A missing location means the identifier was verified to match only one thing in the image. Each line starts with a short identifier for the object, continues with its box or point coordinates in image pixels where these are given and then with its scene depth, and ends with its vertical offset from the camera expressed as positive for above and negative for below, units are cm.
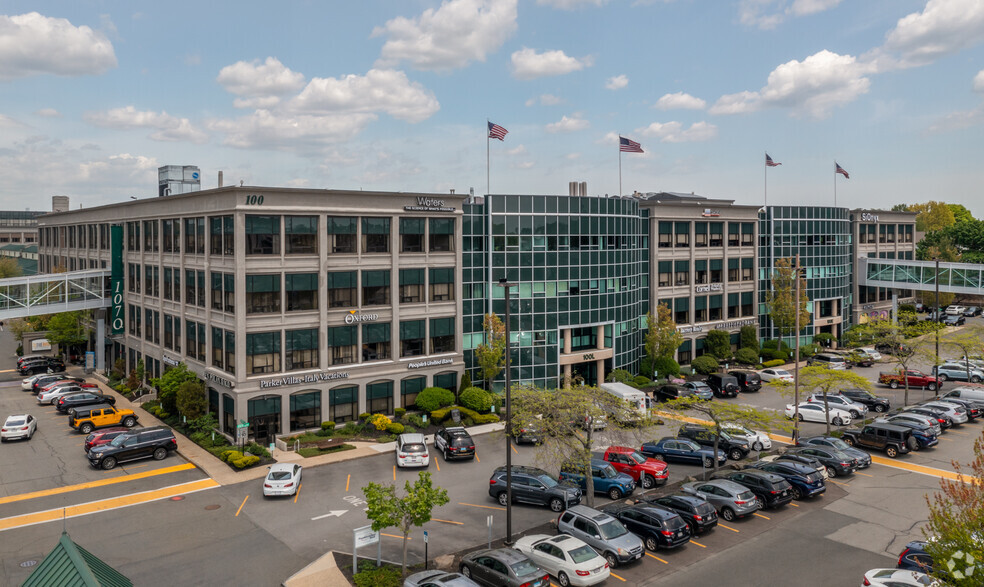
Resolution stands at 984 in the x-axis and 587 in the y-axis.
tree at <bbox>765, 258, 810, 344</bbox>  7500 -331
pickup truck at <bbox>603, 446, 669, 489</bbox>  3665 -1105
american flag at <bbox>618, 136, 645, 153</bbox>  5962 +1154
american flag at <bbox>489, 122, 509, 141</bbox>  5441 +1183
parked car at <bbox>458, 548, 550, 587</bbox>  2312 -1075
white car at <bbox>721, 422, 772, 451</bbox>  4203 -1090
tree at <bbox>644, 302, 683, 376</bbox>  6372 -628
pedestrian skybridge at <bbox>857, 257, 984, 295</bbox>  8338 -62
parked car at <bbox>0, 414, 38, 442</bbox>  4588 -1068
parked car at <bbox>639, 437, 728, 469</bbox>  4072 -1136
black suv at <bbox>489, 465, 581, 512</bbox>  3303 -1110
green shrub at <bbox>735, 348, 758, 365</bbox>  7156 -933
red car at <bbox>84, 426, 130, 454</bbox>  4204 -1050
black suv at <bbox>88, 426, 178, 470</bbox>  4034 -1083
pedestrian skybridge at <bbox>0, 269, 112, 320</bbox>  6388 -164
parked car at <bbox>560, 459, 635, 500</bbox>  3462 -1111
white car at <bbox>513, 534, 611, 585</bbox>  2420 -1090
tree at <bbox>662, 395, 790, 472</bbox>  3606 -796
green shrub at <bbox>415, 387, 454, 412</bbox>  5031 -968
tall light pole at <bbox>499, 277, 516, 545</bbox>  2778 -851
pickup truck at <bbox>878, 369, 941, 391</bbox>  6119 -1031
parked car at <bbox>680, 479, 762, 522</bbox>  3095 -1090
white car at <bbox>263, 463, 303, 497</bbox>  3506 -1113
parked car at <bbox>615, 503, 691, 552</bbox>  2752 -1091
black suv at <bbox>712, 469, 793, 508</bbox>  3228 -1080
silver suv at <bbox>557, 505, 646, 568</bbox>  2622 -1090
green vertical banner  6644 +24
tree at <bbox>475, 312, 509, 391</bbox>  5319 -619
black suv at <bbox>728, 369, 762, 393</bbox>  6206 -1038
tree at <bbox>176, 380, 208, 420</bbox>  4728 -900
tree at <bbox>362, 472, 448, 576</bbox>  2414 -866
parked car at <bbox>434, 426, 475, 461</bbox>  4153 -1096
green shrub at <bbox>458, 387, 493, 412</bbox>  5156 -997
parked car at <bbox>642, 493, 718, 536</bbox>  2908 -1080
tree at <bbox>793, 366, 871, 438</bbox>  4416 -738
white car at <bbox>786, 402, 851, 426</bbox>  4988 -1104
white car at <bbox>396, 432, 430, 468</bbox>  3969 -1090
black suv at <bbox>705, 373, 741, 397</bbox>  5950 -1038
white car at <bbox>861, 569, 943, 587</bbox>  2160 -1045
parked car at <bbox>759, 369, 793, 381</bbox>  6307 -1011
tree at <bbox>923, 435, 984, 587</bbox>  1459 -647
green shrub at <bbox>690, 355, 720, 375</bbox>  6700 -955
